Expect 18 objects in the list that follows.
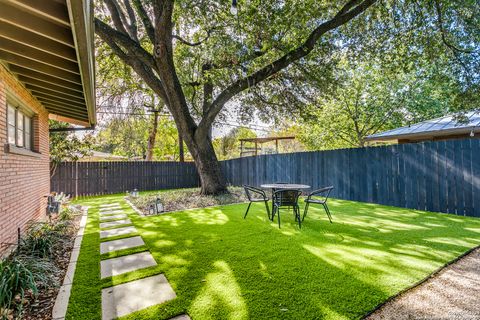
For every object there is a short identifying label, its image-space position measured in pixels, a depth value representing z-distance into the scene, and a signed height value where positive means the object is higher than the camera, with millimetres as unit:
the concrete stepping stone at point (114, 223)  4956 -1176
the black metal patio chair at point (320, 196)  8157 -1129
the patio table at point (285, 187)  5164 -485
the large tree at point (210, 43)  5215 +3133
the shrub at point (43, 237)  3113 -1002
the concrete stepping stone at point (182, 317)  1888 -1187
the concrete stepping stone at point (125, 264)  2773 -1186
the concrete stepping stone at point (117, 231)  4278 -1177
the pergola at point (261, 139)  12906 +1434
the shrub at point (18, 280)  1944 -995
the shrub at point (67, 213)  5441 -1087
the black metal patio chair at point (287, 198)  4709 -651
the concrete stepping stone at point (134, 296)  2023 -1189
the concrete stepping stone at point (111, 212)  6359 -1173
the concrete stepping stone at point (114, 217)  5715 -1176
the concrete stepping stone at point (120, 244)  3557 -1183
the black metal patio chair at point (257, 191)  5065 -576
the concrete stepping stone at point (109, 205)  7562 -1174
